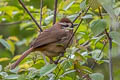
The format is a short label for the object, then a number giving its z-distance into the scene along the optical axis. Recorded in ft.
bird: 23.23
